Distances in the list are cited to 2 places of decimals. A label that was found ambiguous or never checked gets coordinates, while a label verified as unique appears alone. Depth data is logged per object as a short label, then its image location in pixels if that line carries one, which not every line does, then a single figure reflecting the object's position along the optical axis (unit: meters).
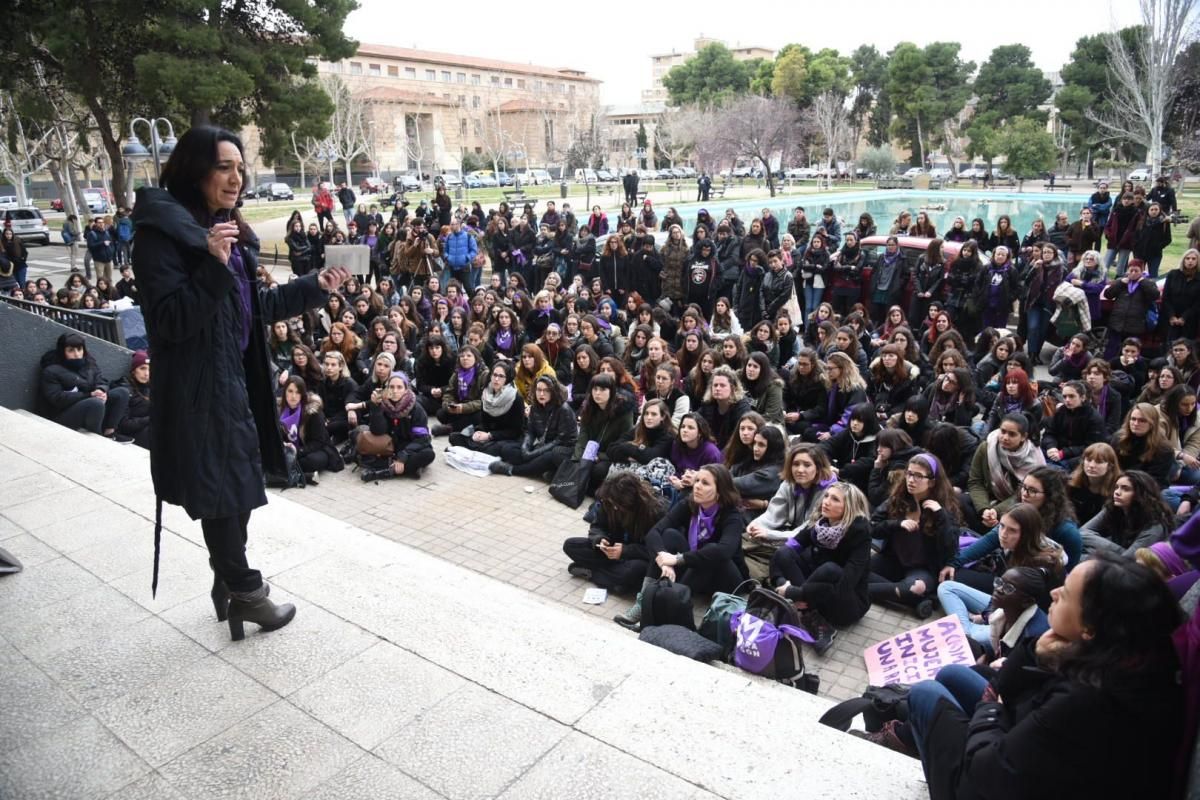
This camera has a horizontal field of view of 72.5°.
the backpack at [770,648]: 4.30
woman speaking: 2.56
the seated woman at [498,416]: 8.86
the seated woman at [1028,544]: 4.70
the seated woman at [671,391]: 8.21
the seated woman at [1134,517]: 5.28
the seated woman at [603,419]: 7.73
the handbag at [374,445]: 8.31
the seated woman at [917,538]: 5.56
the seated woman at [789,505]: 5.74
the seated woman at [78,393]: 8.62
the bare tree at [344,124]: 52.84
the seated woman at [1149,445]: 6.22
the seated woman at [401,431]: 8.27
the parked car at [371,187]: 55.22
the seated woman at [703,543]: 5.35
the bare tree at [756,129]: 47.40
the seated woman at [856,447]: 7.23
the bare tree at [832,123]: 51.25
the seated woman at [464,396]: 9.30
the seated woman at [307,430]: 8.24
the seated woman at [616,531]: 5.92
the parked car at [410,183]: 51.83
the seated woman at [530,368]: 9.06
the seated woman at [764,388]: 8.12
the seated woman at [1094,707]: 2.09
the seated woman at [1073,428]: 6.83
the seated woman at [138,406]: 8.66
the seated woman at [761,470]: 6.58
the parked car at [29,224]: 29.50
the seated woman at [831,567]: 5.18
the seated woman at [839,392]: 8.07
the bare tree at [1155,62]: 24.08
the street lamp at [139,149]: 12.49
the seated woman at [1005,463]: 6.30
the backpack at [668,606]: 4.84
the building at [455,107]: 68.81
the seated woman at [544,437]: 8.30
